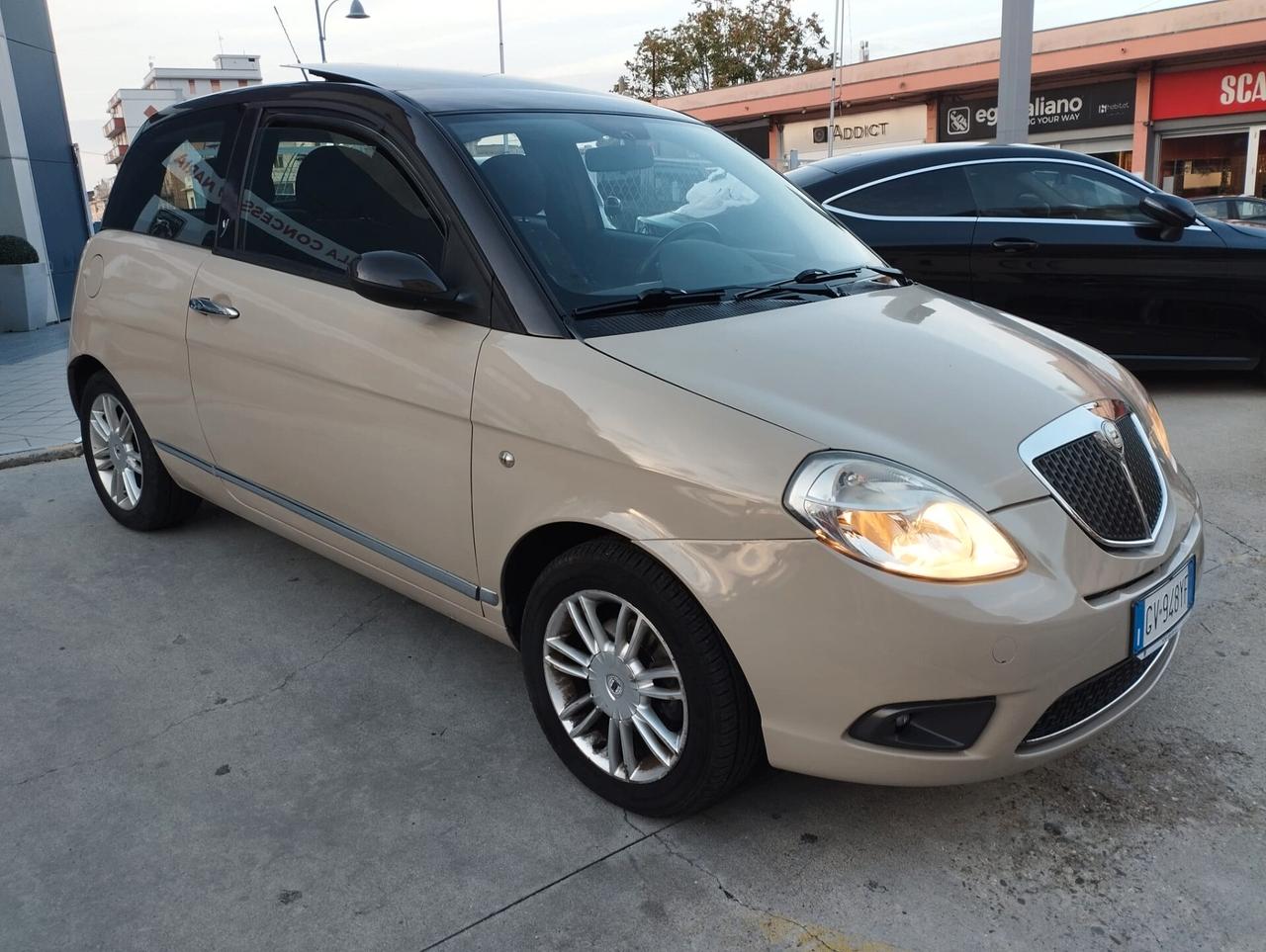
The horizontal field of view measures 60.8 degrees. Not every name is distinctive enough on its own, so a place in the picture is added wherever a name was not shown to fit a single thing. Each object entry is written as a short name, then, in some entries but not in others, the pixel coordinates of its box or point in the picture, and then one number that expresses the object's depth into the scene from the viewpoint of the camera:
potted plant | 11.97
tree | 48.25
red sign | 20.91
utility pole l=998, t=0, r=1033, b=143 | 9.38
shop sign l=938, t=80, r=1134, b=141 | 23.50
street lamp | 27.19
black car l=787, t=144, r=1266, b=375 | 6.49
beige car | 2.23
